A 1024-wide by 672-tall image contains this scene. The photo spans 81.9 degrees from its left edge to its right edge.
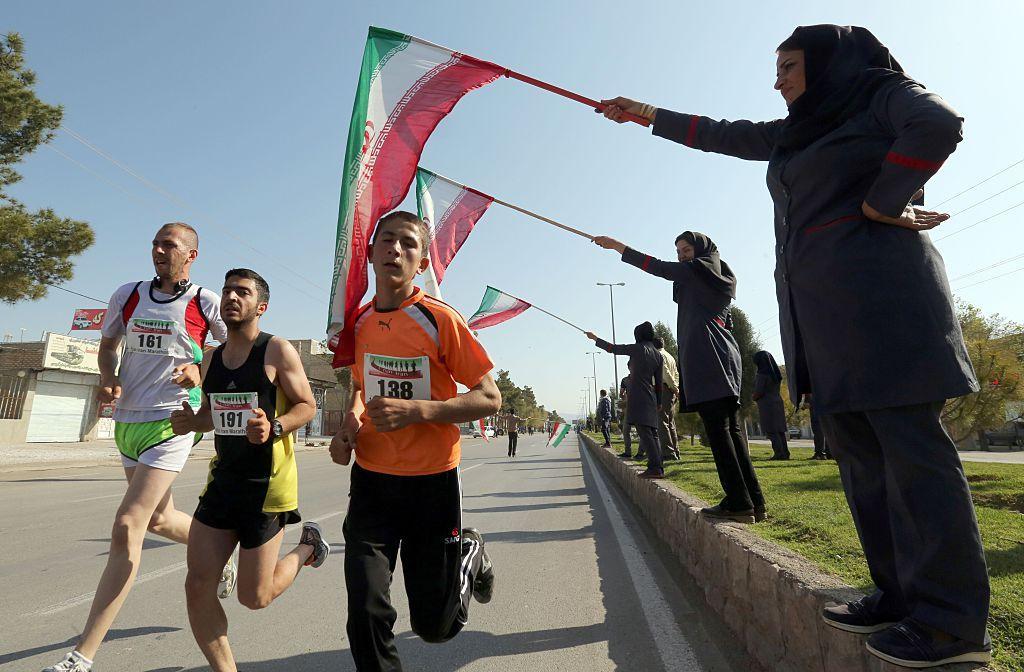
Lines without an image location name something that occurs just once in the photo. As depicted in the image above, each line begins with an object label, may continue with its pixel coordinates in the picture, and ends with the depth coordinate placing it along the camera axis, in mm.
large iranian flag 2912
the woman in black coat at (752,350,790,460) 11641
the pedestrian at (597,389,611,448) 20014
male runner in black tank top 2527
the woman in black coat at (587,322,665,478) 8273
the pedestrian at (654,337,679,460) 10273
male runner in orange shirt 2225
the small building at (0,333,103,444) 28141
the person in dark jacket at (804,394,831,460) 11031
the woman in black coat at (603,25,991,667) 1750
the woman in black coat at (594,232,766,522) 4156
